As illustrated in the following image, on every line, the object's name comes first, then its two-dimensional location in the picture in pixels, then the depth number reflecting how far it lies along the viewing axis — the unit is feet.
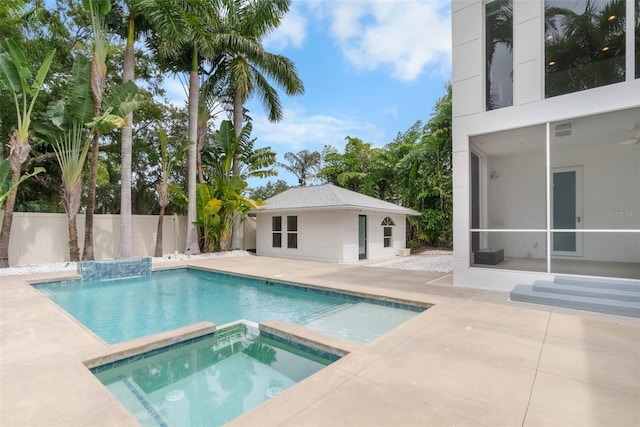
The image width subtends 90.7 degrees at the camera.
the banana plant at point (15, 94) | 29.50
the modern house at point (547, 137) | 20.10
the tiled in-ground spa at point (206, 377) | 10.13
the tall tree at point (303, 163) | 86.69
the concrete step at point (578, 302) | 16.63
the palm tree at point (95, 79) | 35.04
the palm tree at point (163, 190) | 45.88
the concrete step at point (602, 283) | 18.37
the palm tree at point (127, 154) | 40.45
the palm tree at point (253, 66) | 49.75
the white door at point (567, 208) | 28.22
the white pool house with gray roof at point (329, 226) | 43.57
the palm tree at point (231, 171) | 47.80
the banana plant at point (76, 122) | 34.12
